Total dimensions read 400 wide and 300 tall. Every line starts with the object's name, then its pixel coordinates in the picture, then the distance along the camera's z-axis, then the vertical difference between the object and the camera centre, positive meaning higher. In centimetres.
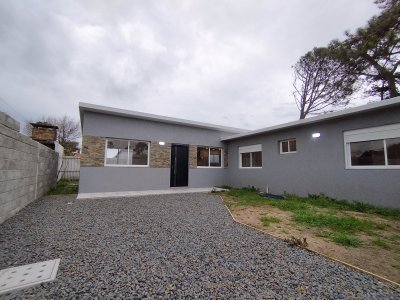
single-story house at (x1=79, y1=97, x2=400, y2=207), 543 +56
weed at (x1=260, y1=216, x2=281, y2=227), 415 -121
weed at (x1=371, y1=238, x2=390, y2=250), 294 -121
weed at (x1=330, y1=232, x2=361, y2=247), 301 -119
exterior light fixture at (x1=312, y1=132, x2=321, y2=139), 686 +122
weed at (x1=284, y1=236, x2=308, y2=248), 290 -117
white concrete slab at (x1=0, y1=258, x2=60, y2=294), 182 -114
